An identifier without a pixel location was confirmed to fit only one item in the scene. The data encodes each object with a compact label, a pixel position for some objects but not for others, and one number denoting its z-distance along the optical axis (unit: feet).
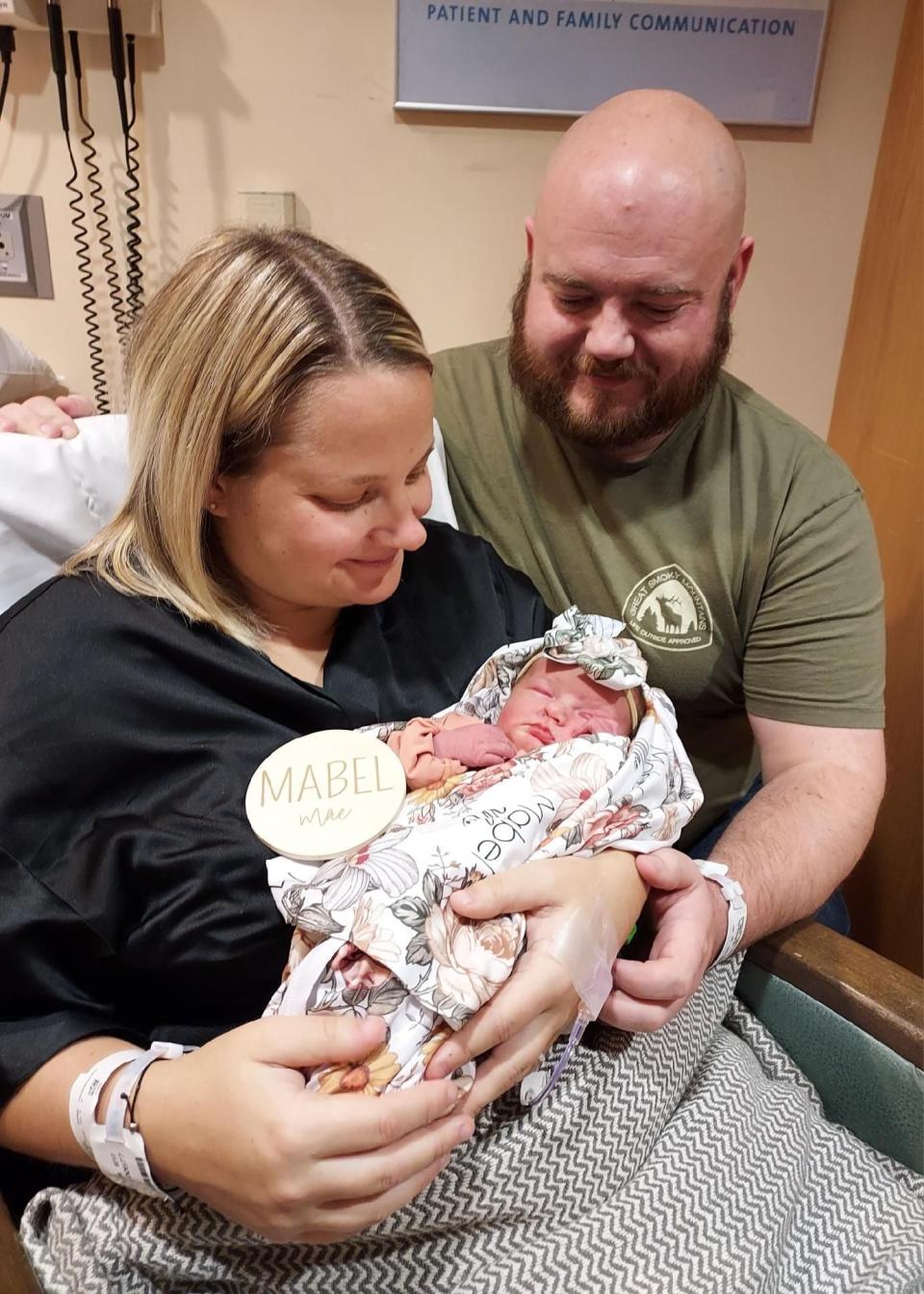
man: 4.22
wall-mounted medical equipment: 5.03
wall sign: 5.44
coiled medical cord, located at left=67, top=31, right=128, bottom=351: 5.33
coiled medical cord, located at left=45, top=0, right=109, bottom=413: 5.00
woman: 2.65
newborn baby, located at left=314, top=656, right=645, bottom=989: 3.28
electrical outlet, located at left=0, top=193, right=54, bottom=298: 5.64
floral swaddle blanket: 2.62
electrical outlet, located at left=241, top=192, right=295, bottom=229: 5.73
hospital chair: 3.44
